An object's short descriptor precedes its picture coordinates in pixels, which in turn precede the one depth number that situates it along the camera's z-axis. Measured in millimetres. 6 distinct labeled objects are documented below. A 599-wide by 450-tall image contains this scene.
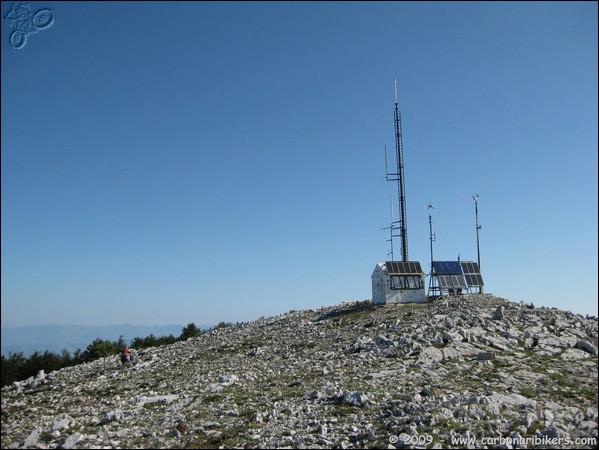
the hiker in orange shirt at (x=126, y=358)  33281
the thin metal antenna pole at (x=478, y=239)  49938
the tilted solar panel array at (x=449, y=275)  47031
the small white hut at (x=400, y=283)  44500
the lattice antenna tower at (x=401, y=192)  49591
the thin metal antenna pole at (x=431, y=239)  47156
